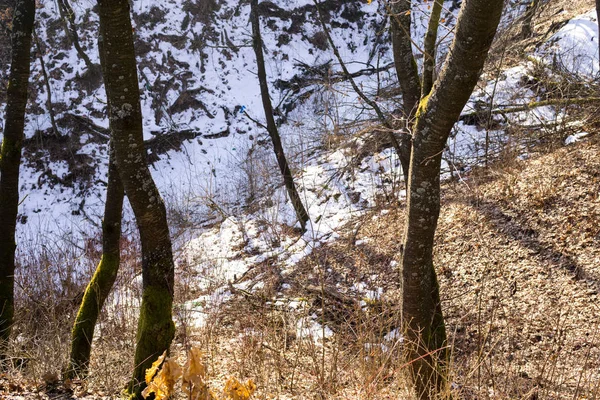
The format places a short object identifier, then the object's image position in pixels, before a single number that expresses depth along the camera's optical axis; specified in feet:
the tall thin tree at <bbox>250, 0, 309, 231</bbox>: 27.89
